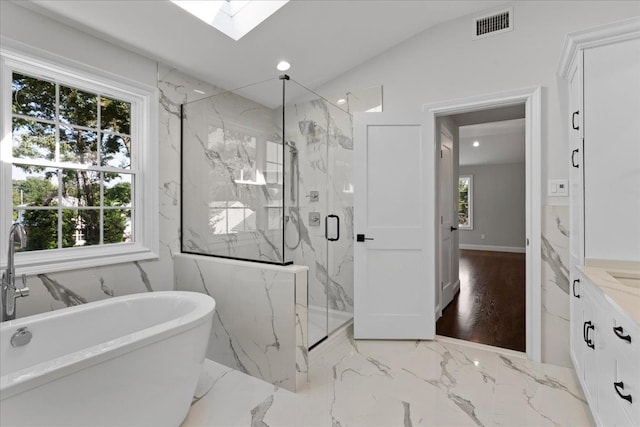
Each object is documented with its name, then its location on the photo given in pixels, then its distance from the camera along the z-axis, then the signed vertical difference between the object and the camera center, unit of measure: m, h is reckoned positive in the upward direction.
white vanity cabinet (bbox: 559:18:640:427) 1.75 +0.27
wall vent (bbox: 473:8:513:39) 2.57 +1.48
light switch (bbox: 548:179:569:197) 2.37 +0.15
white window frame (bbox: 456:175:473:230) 8.86 +0.04
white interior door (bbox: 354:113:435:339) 2.87 -0.18
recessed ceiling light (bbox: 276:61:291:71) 2.95 +1.29
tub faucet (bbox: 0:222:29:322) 1.74 -0.38
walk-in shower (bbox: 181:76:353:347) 2.43 +0.20
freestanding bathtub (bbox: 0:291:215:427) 1.21 -0.69
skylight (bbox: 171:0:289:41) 2.29 +1.43
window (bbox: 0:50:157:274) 2.00 +0.30
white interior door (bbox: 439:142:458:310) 3.65 -0.21
